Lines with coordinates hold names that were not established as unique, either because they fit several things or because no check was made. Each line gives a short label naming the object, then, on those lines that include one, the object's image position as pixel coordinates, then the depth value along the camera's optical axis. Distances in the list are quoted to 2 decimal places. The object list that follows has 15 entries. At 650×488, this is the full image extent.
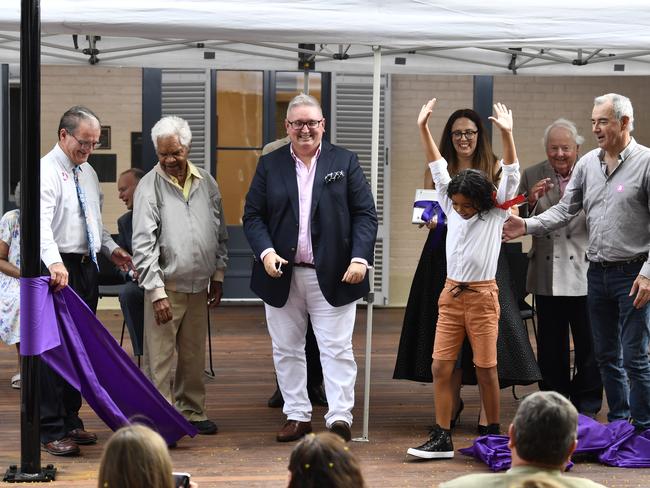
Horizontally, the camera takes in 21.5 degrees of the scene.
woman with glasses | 8.60
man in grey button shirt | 7.96
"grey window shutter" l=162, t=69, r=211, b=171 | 15.35
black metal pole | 6.93
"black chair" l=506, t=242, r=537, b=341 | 10.92
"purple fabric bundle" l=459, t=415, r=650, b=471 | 7.82
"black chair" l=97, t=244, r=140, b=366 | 11.63
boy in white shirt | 7.91
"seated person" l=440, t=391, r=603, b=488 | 4.08
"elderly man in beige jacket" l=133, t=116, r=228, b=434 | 8.42
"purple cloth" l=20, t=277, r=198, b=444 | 7.25
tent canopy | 7.92
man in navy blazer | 8.21
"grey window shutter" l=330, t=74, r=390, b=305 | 15.58
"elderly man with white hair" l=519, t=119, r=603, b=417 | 9.14
